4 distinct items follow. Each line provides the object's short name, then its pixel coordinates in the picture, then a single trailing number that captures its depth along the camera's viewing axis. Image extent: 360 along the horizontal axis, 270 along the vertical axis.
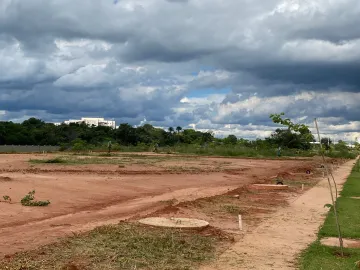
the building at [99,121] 140.41
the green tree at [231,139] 105.62
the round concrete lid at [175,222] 12.06
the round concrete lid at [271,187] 25.31
